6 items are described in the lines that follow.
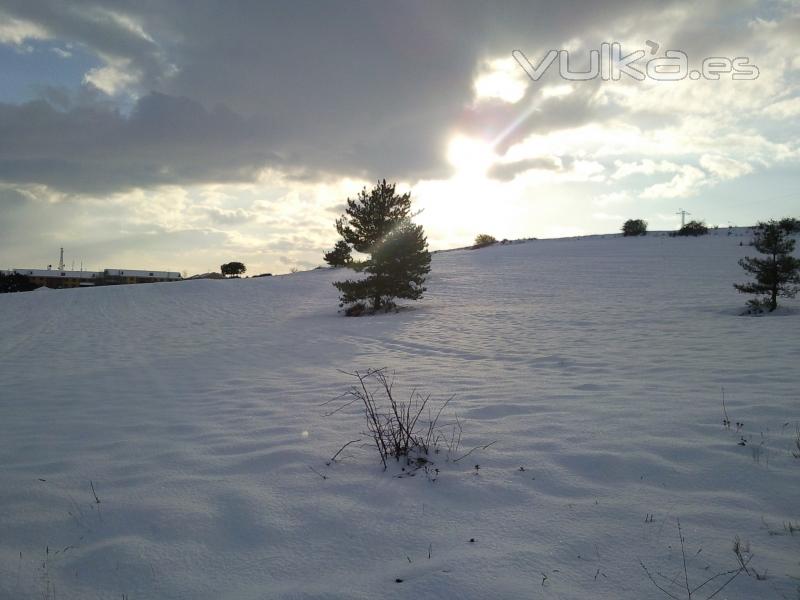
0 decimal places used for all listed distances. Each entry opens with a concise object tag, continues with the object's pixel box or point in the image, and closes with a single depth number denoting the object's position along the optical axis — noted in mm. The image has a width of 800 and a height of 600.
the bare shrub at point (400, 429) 3555
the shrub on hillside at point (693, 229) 38125
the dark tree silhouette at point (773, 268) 12633
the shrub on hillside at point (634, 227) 41406
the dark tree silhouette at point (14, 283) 46041
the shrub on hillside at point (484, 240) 46712
